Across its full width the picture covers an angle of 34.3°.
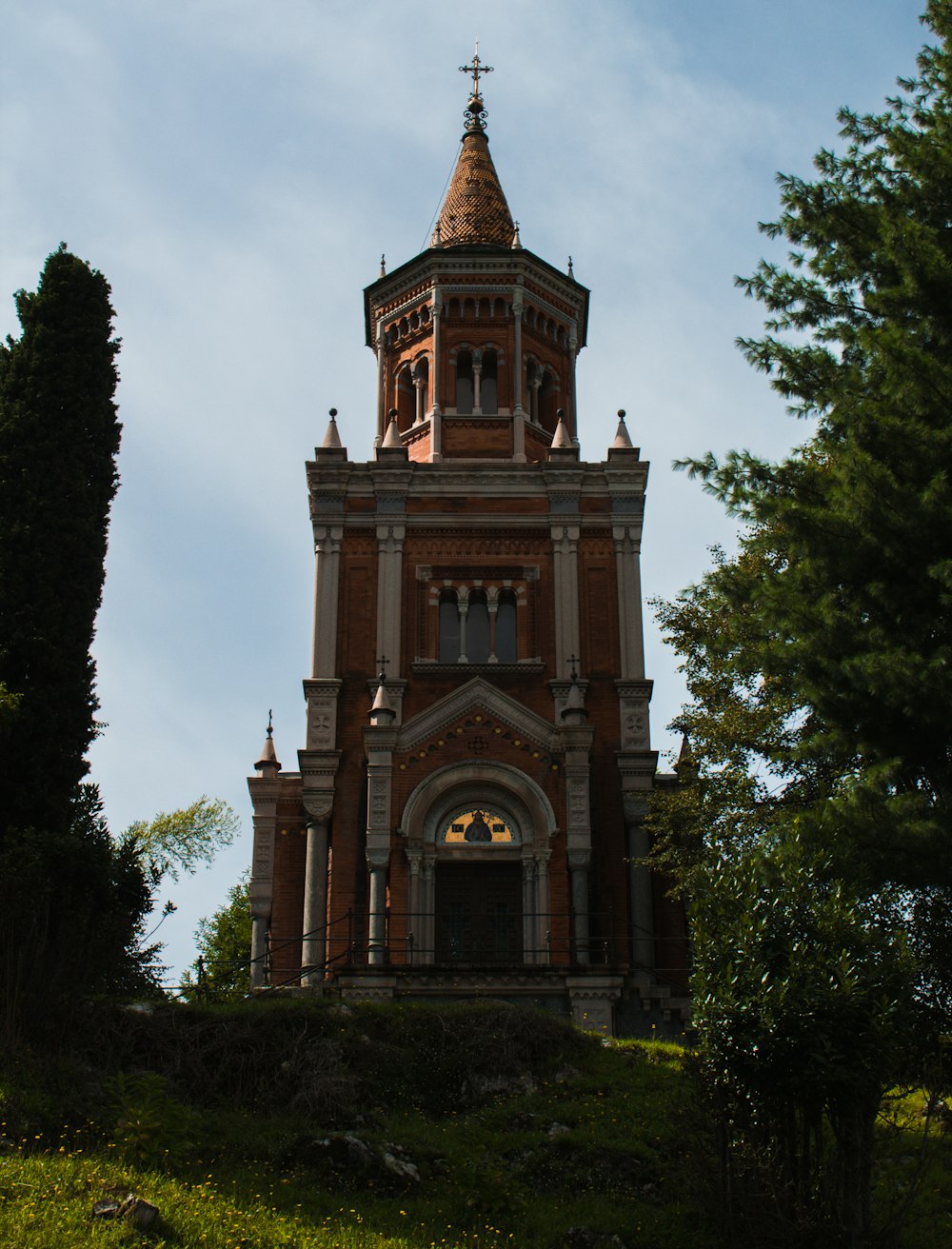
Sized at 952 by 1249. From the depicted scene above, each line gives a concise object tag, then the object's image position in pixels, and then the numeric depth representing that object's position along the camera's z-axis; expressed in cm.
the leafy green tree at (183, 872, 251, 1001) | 4638
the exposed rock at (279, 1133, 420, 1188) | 1684
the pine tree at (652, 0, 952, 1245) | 1467
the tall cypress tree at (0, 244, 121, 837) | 2138
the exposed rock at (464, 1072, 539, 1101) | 2042
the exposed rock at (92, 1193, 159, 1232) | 1418
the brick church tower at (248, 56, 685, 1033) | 3020
